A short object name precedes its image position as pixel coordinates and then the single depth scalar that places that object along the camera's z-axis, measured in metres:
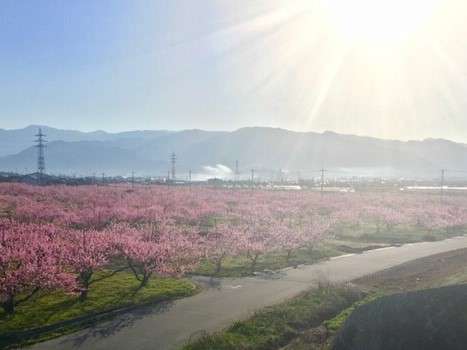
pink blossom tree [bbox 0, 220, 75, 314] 15.10
